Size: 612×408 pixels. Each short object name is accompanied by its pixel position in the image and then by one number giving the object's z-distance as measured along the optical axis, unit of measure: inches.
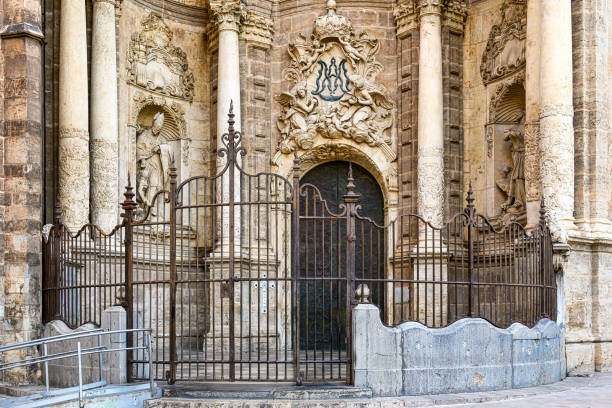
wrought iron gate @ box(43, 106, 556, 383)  438.6
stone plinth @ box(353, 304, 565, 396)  424.2
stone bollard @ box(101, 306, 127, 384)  449.7
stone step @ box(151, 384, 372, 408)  398.0
